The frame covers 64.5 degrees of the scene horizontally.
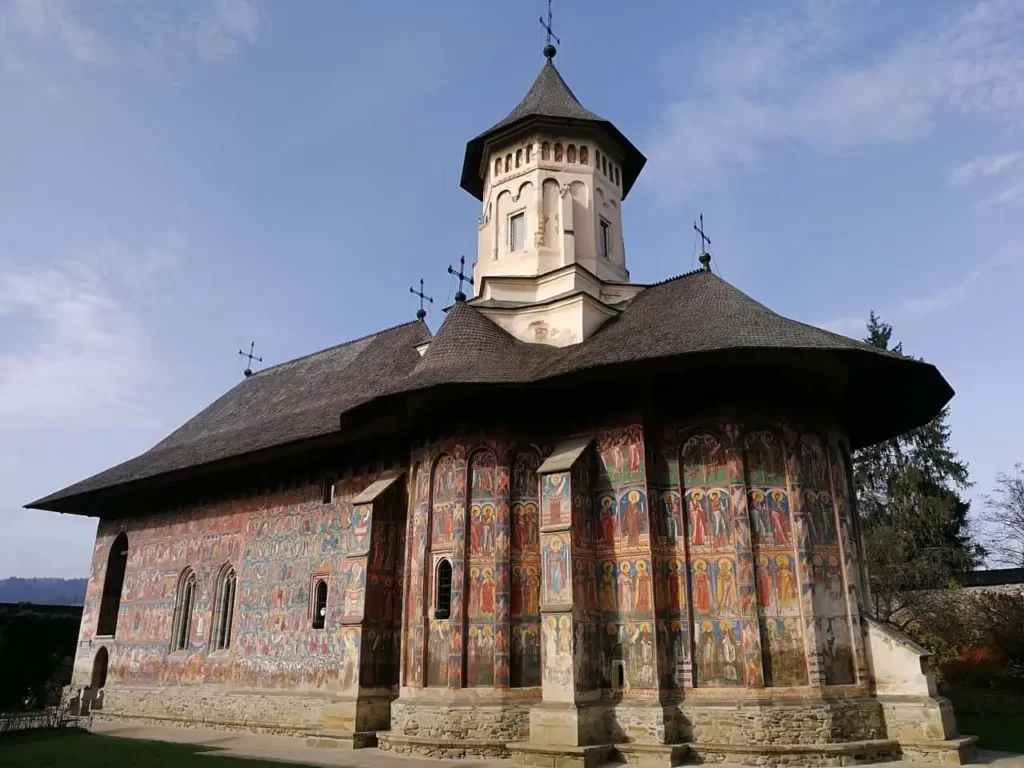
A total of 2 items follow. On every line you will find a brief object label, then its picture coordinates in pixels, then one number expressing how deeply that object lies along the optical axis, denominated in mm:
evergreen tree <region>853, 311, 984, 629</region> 23859
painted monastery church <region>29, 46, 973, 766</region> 11719
